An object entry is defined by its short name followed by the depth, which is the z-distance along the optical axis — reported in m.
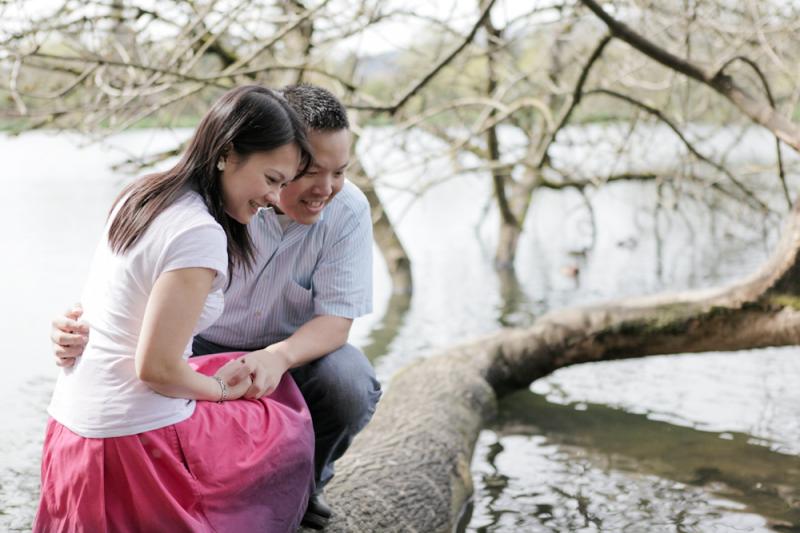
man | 2.90
